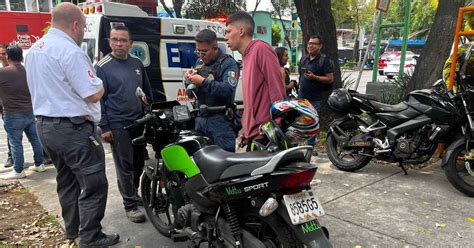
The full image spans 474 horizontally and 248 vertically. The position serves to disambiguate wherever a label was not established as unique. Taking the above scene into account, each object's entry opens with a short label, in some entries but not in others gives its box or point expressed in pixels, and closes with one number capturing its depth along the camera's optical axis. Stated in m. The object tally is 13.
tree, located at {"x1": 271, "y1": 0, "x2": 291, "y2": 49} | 27.46
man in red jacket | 3.05
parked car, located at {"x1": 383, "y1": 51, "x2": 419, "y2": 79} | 20.72
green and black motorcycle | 2.26
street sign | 7.04
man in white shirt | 2.89
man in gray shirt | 5.36
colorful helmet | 2.53
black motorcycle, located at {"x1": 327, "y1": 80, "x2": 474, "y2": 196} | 4.27
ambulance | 6.50
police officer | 3.43
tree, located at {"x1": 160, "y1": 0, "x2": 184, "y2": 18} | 17.09
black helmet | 5.04
